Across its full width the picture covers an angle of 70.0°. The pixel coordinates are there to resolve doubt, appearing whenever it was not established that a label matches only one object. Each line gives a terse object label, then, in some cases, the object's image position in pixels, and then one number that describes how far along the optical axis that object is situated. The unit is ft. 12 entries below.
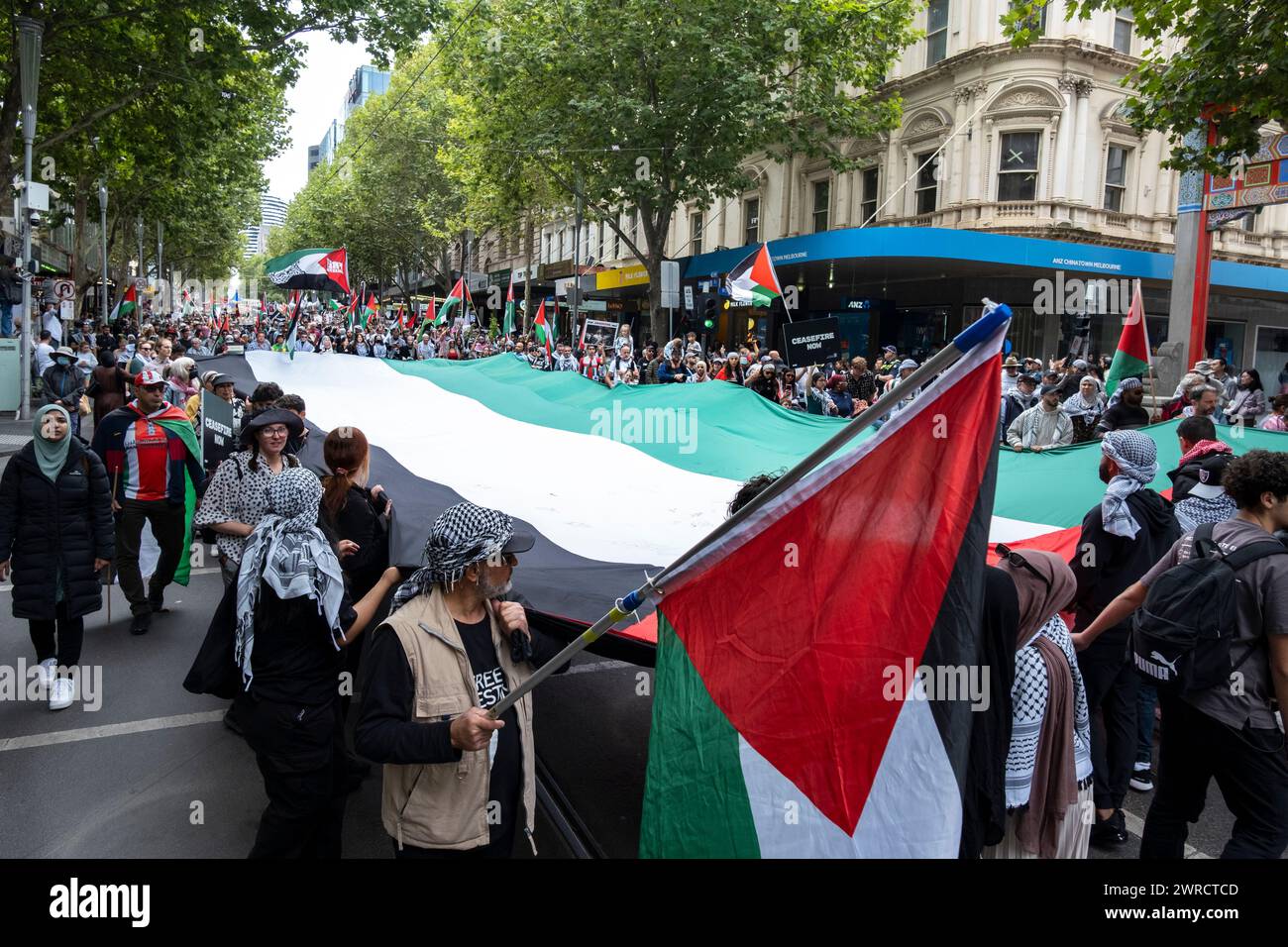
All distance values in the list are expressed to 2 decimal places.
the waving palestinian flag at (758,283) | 55.11
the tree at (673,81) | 75.87
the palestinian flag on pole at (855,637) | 7.73
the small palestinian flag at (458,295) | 93.91
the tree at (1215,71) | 31.83
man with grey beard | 8.96
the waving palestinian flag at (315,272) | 51.70
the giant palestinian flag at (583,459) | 14.97
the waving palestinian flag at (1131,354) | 33.58
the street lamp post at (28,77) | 48.73
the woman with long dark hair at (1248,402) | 43.29
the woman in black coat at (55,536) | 18.65
